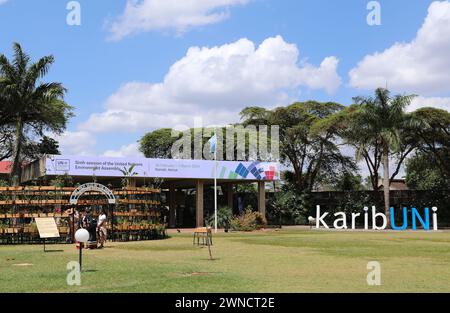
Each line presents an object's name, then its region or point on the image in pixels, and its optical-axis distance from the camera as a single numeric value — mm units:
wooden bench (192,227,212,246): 17812
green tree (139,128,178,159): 64438
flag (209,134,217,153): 36531
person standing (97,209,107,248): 21300
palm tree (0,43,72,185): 29594
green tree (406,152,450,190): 47750
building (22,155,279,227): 35281
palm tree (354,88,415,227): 40906
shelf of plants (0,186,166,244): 24906
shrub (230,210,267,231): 37406
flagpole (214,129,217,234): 36606
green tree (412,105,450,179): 42844
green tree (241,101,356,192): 51469
